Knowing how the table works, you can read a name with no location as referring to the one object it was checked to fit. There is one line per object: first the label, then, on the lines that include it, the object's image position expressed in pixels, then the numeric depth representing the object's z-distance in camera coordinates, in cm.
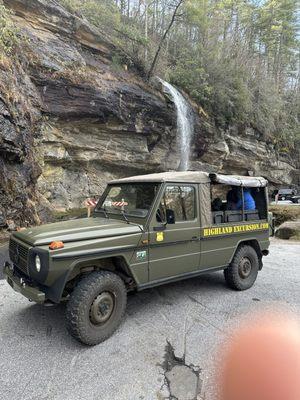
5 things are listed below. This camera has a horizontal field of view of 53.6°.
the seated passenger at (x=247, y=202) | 542
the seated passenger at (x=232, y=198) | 548
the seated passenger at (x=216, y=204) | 511
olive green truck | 335
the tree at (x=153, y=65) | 1848
